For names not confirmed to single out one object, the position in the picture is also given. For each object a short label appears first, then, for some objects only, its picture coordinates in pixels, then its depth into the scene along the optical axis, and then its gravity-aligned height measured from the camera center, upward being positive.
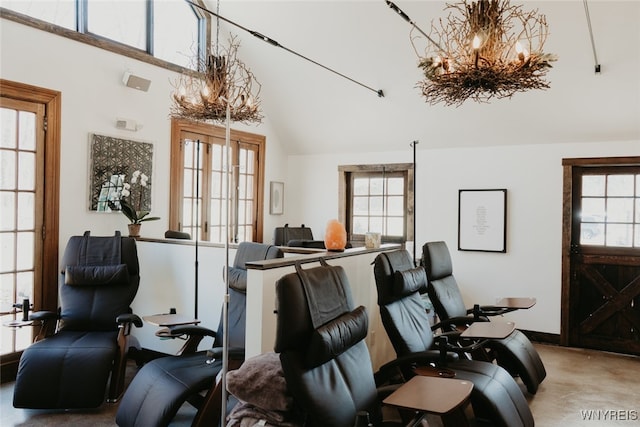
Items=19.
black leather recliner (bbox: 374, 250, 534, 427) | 2.85 -0.90
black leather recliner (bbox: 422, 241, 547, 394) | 3.99 -0.88
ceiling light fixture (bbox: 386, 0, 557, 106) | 2.97 +0.92
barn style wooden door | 5.29 -0.44
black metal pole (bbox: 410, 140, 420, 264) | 5.97 +0.30
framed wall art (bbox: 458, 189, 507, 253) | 5.83 -0.09
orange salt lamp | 3.65 -0.21
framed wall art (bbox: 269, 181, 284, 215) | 7.19 +0.16
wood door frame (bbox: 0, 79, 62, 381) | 4.41 +0.02
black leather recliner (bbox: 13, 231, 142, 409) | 3.46 -1.02
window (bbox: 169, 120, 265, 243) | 5.68 +0.35
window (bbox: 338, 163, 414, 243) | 6.64 +0.14
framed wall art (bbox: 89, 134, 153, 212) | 4.78 +0.41
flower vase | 4.83 -0.23
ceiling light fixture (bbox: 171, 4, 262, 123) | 3.95 +0.89
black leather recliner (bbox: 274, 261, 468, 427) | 2.12 -0.65
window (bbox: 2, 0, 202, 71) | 4.46 +1.86
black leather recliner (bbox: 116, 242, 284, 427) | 2.84 -1.03
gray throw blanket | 2.18 -0.84
